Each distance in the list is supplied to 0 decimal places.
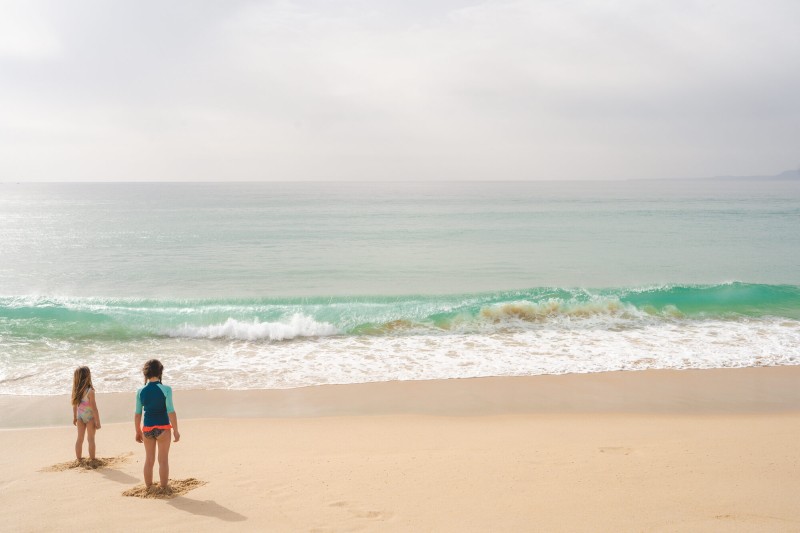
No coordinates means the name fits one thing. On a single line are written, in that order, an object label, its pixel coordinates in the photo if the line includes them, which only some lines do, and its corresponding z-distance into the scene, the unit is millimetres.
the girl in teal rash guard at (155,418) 5824
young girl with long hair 6758
